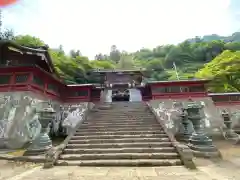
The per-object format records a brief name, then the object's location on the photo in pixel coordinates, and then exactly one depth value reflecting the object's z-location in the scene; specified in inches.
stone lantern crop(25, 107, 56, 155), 309.1
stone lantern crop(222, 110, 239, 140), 522.1
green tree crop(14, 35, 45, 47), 1110.0
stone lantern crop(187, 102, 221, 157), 304.7
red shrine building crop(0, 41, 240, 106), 440.1
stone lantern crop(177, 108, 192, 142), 437.4
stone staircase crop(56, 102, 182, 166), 275.6
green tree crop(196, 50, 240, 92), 770.8
